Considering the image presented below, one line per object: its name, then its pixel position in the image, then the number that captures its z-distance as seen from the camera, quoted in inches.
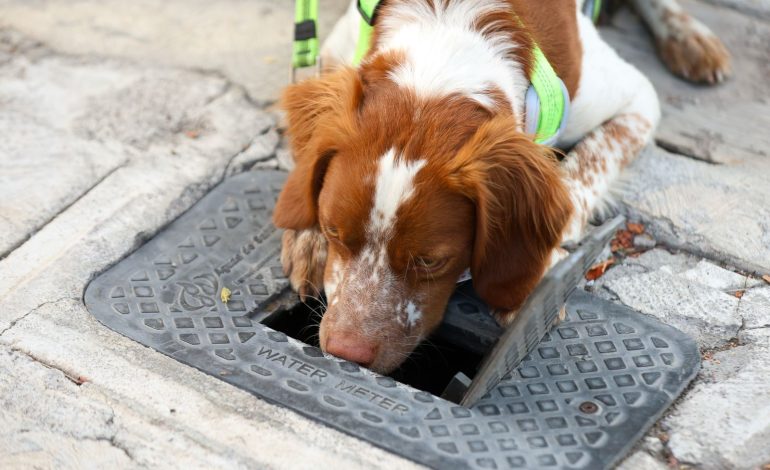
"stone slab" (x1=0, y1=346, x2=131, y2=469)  83.8
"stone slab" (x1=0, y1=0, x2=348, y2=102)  148.5
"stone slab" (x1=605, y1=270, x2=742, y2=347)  102.6
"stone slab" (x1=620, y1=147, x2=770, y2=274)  114.9
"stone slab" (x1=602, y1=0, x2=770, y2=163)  135.3
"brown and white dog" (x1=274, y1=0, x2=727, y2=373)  90.7
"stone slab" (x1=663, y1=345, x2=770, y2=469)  86.6
